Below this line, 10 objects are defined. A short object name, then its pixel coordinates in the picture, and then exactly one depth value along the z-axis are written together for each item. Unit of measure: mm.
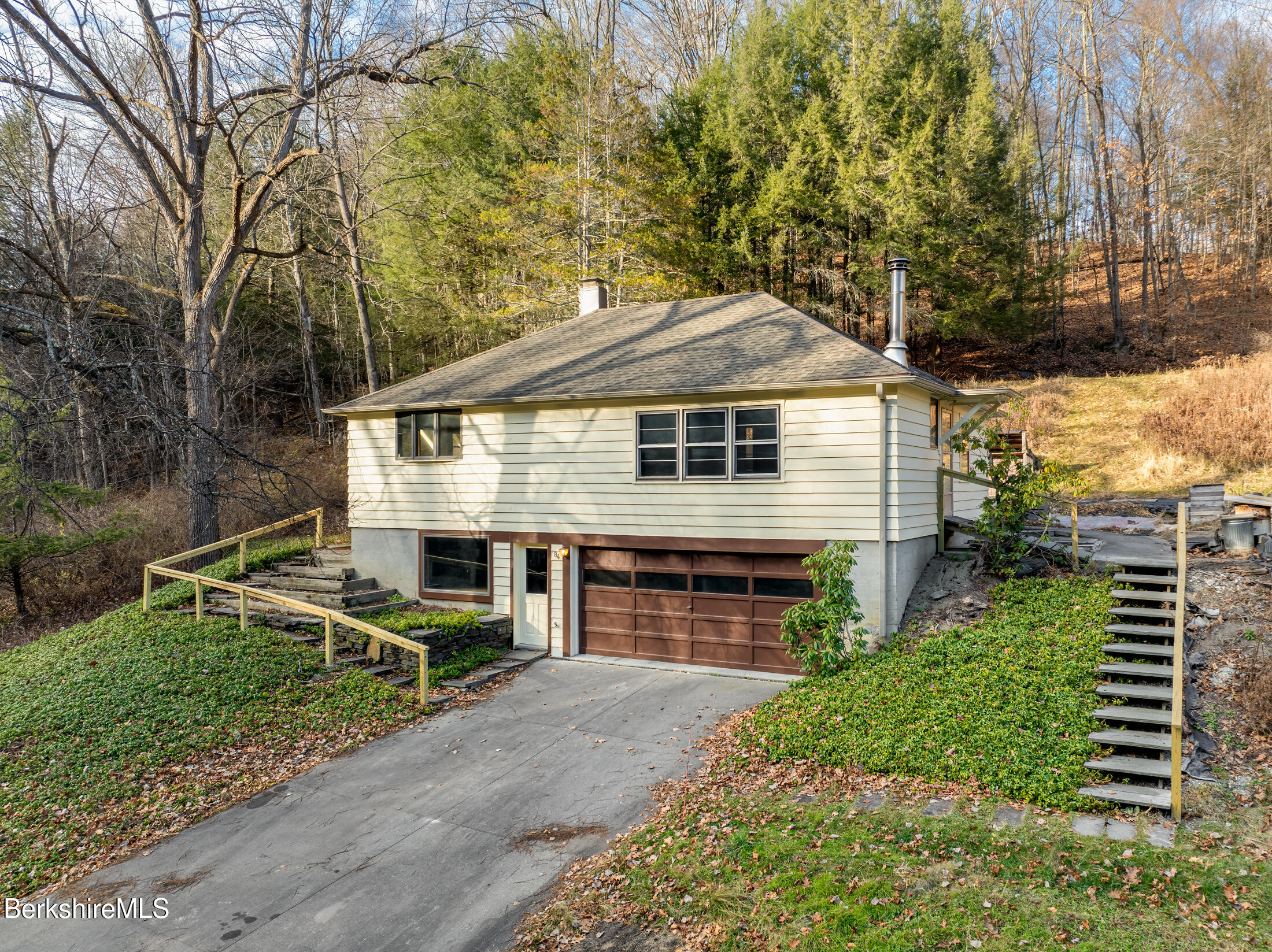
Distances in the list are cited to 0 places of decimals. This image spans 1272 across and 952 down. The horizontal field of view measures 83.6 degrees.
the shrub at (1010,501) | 11188
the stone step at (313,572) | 14734
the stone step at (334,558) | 15570
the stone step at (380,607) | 13327
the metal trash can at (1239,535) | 11117
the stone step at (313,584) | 14336
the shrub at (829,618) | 10180
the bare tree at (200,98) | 11469
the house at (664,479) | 10891
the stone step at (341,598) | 13547
